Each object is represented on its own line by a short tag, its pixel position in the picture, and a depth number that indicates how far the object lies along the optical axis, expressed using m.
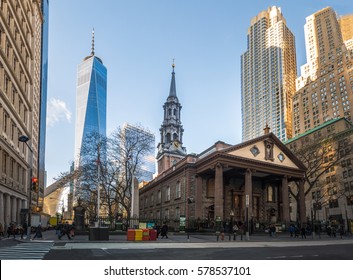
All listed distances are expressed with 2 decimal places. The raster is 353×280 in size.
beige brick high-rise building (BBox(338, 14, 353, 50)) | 177.50
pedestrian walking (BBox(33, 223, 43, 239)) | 30.23
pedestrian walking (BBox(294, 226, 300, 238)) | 38.14
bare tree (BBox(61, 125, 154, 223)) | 46.12
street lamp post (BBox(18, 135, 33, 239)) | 28.15
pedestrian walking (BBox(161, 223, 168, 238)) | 31.80
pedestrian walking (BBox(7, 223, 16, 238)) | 33.09
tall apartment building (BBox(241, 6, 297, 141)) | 173.88
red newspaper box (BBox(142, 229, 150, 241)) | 27.62
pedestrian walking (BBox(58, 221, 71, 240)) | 29.45
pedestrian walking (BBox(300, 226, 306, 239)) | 36.29
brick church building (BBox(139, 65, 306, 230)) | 42.91
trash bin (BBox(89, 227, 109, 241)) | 26.47
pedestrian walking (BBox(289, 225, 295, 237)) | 38.81
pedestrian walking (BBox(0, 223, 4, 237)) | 33.49
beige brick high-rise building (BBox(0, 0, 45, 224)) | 38.34
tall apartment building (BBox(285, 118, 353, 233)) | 78.38
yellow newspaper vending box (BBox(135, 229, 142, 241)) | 27.31
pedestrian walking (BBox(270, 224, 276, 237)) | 36.78
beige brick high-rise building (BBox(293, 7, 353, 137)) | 121.50
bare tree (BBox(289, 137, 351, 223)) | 51.20
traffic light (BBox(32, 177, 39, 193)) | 28.20
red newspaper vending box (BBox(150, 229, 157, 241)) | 27.86
